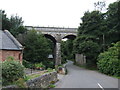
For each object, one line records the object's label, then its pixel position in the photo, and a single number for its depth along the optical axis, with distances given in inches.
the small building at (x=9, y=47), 858.1
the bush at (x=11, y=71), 351.3
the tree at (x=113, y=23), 1416.7
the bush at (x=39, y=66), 1270.1
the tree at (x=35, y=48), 1467.8
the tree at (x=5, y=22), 1337.5
